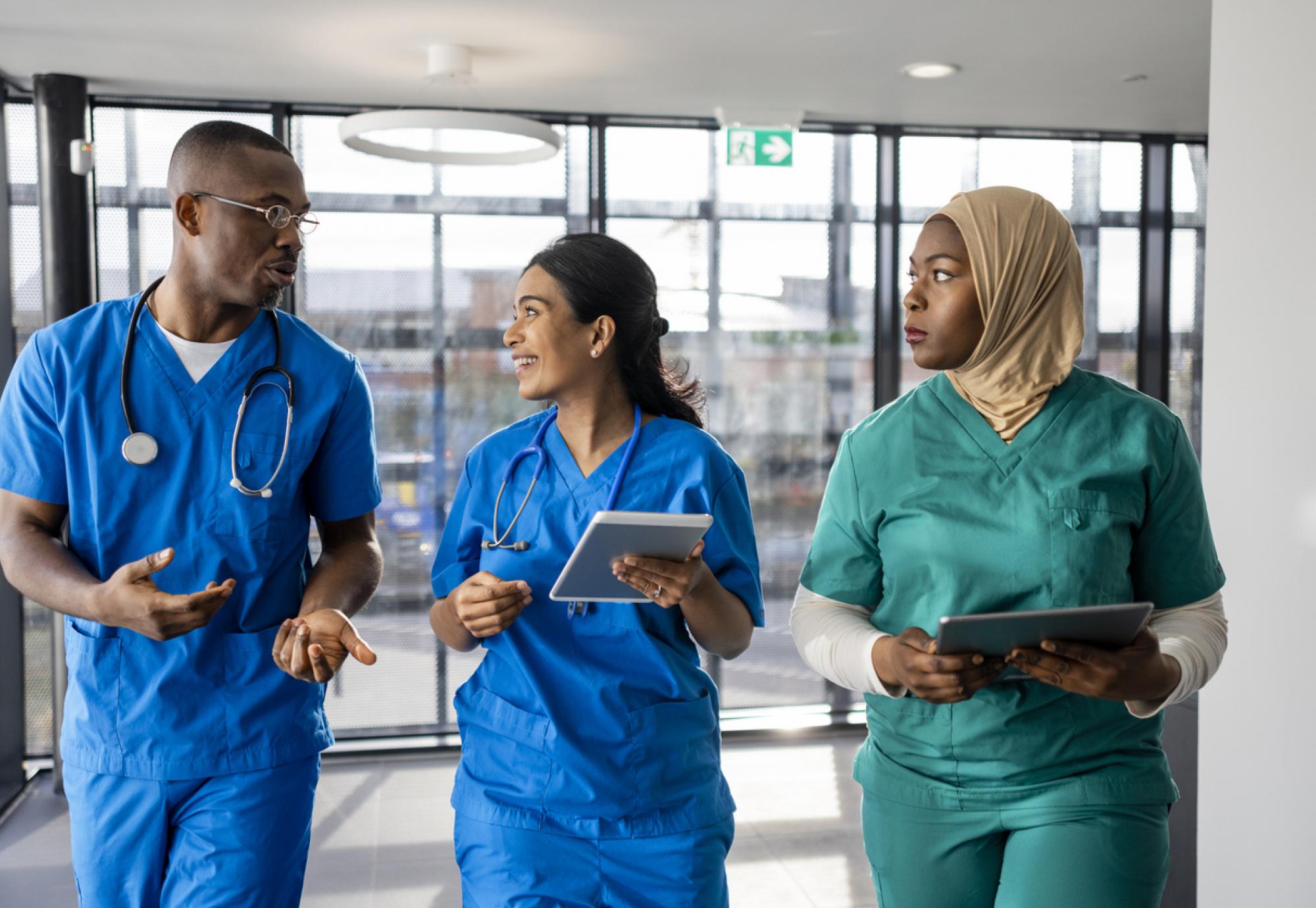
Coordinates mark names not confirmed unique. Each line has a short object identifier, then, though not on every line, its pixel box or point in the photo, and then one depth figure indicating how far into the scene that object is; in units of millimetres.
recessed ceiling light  4234
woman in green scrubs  1513
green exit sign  5109
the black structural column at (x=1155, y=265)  5484
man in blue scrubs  1743
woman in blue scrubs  1704
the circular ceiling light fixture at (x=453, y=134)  3785
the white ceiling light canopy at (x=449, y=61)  3941
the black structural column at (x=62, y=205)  4254
